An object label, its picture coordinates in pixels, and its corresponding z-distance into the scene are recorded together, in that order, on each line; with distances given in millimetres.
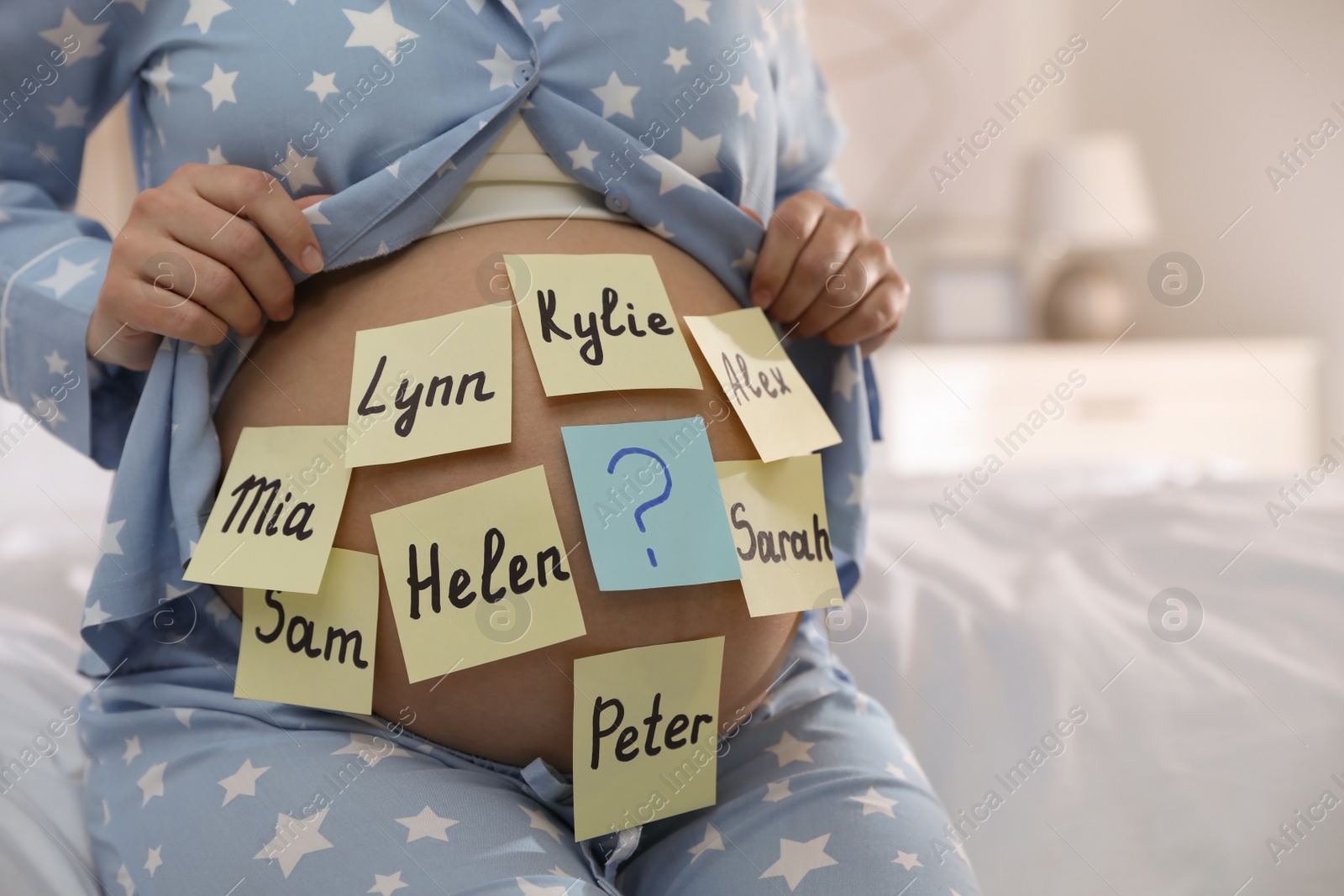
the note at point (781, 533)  579
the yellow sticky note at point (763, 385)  604
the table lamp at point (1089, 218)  2619
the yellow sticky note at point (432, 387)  537
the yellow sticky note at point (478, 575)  523
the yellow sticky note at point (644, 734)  542
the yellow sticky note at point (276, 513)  539
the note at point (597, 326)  563
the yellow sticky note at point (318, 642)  542
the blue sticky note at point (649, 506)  536
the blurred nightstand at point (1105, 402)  2488
